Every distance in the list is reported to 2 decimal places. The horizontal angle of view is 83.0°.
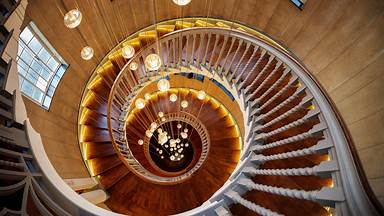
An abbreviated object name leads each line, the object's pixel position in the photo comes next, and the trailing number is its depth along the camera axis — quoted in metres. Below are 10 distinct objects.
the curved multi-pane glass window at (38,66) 3.77
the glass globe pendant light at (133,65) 4.42
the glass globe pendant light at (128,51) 3.39
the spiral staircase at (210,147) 1.90
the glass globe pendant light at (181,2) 2.40
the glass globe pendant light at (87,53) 3.04
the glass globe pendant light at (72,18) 2.48
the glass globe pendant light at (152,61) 3.03
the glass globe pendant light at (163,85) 3.81
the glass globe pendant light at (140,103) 4.78
